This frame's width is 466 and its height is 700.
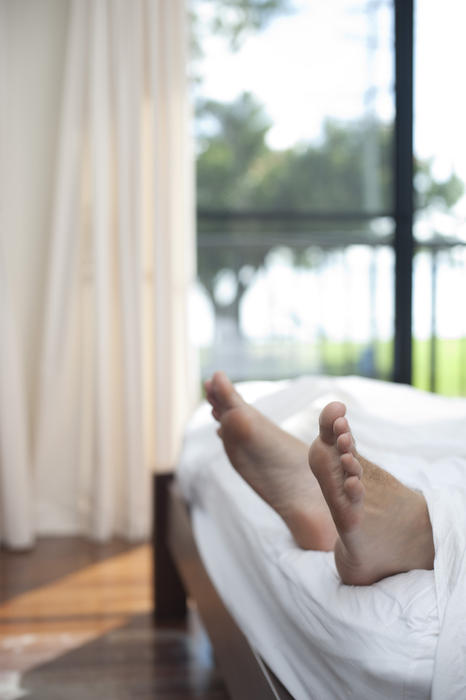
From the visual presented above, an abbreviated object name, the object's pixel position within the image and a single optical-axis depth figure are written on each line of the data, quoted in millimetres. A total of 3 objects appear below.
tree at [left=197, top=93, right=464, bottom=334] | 3441
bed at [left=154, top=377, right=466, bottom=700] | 749
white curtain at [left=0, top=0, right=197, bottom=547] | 2727
